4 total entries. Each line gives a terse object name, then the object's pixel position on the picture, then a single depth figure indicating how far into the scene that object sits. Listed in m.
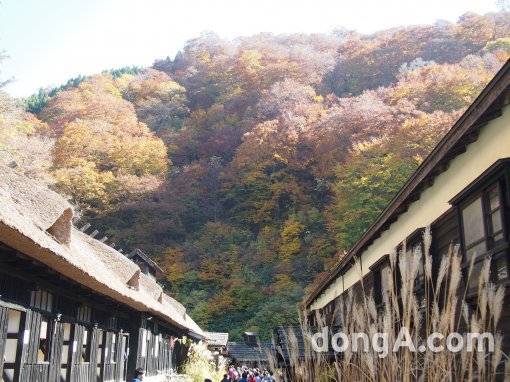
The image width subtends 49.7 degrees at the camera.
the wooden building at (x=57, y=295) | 6.96
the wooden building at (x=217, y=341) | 26.42
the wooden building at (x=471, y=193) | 5.08
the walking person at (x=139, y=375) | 8.55
